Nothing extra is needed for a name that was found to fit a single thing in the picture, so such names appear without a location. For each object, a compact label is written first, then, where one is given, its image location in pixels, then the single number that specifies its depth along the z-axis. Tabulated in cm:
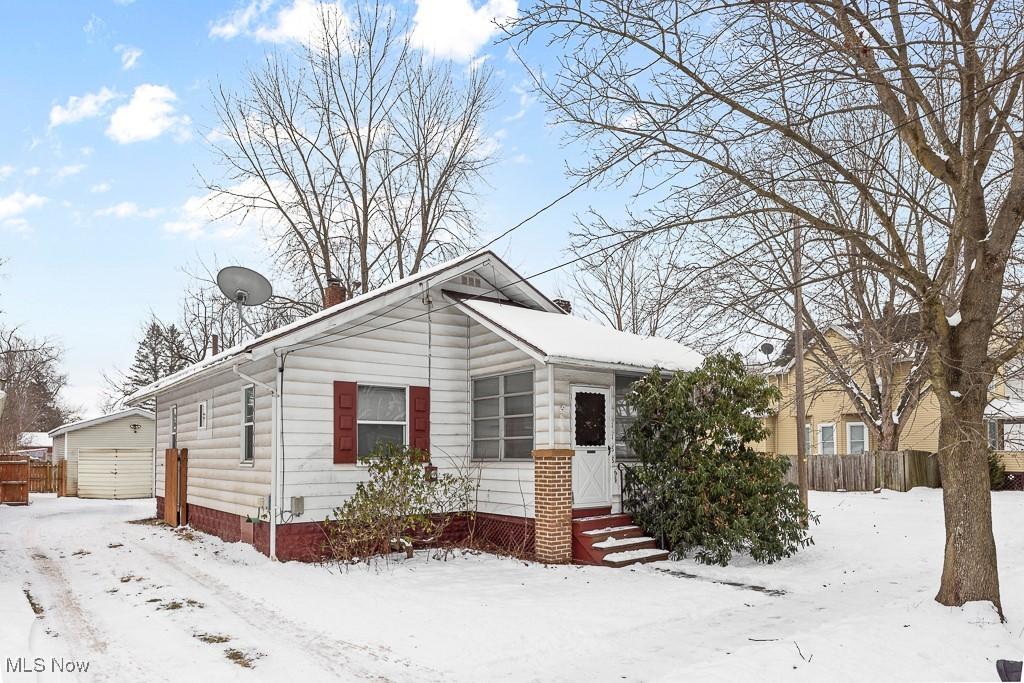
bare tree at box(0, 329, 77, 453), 4747
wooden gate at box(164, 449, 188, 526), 1638
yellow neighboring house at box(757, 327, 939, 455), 2859
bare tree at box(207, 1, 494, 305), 2550
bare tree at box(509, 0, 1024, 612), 717
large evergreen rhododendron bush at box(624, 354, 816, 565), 1148
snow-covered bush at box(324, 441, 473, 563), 1138
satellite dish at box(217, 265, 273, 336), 1452
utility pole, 1484
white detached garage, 2912
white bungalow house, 1157
